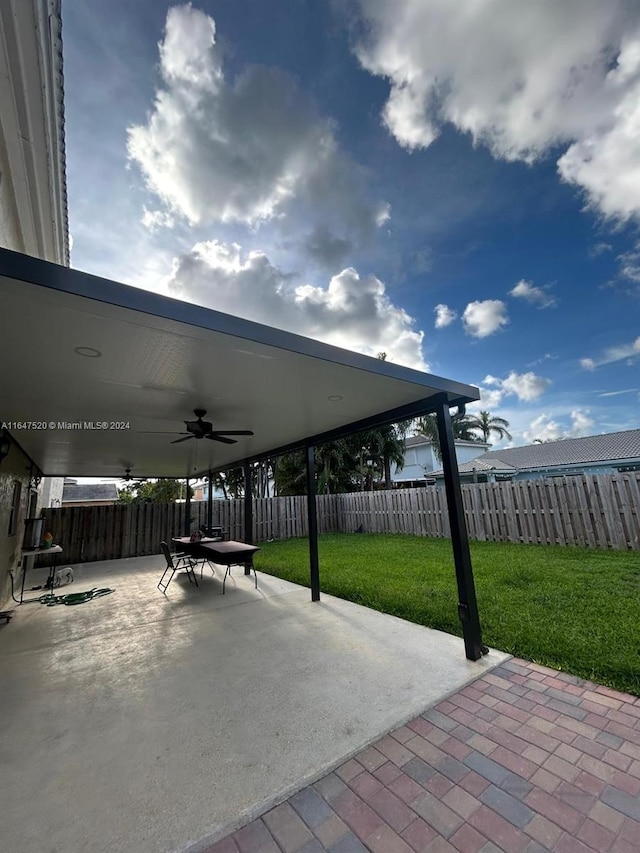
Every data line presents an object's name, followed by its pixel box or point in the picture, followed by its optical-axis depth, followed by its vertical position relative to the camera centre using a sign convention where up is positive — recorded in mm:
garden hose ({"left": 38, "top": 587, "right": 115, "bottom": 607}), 5754 -1382
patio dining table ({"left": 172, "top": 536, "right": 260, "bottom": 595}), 5637 -750
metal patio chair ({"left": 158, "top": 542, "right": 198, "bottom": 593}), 6191 -1047
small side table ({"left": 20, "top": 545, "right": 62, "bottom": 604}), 6075 -584
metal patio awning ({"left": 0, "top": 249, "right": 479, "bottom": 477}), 1834 +1135
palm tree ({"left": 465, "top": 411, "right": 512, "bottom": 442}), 28159 +5465
